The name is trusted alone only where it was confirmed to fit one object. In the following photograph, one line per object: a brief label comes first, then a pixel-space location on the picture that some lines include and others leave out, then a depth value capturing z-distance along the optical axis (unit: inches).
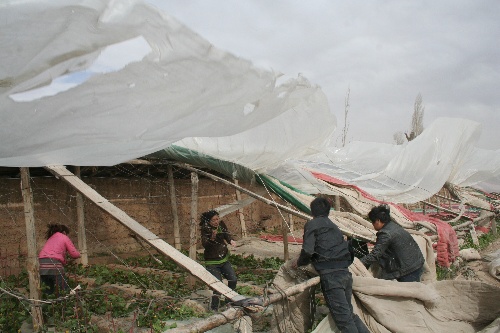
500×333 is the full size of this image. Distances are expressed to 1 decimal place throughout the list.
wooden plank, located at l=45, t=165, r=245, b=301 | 135.3
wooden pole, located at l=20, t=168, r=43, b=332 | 183.2
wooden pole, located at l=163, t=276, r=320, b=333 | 108.8
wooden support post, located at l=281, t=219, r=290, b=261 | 338.4
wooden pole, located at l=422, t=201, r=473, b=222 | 426.3
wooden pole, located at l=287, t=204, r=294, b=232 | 479.1
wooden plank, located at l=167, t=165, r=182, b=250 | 334.0
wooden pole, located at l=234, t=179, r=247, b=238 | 476.1
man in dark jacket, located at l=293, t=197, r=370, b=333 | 156.9
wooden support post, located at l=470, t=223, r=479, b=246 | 443.5
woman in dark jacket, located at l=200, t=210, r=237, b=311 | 229.8
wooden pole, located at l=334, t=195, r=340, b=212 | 340.9
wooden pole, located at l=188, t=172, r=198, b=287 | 257.1
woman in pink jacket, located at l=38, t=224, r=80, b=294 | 210.5
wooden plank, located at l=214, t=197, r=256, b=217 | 257.0
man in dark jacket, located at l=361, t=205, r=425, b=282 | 189.6
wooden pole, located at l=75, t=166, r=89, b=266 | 280.2
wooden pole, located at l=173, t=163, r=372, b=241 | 222.2
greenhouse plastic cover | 79.9
